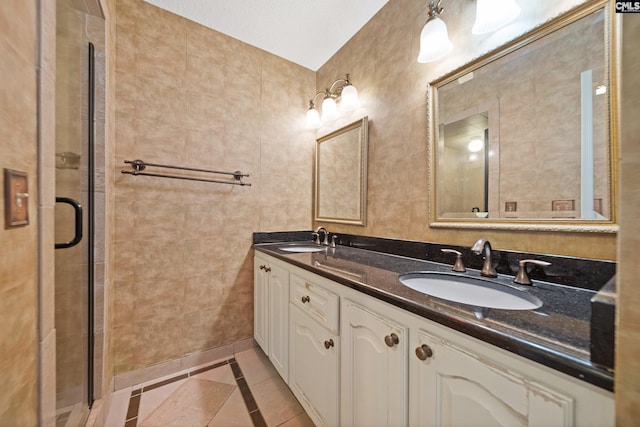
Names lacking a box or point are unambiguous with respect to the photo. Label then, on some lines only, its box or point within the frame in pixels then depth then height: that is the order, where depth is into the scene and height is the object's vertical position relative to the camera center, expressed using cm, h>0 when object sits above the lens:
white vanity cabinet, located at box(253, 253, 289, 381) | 137 -64
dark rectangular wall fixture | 45 +3
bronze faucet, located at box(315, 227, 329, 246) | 192 -17
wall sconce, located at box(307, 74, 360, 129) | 170 +86
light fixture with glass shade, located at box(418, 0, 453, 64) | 111 +85
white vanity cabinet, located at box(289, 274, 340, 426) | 99 -65
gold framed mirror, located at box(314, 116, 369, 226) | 167 +31
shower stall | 86 +4
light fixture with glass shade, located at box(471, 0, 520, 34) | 92 +81
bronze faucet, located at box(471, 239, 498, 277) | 93 -19
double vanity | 45 -34
